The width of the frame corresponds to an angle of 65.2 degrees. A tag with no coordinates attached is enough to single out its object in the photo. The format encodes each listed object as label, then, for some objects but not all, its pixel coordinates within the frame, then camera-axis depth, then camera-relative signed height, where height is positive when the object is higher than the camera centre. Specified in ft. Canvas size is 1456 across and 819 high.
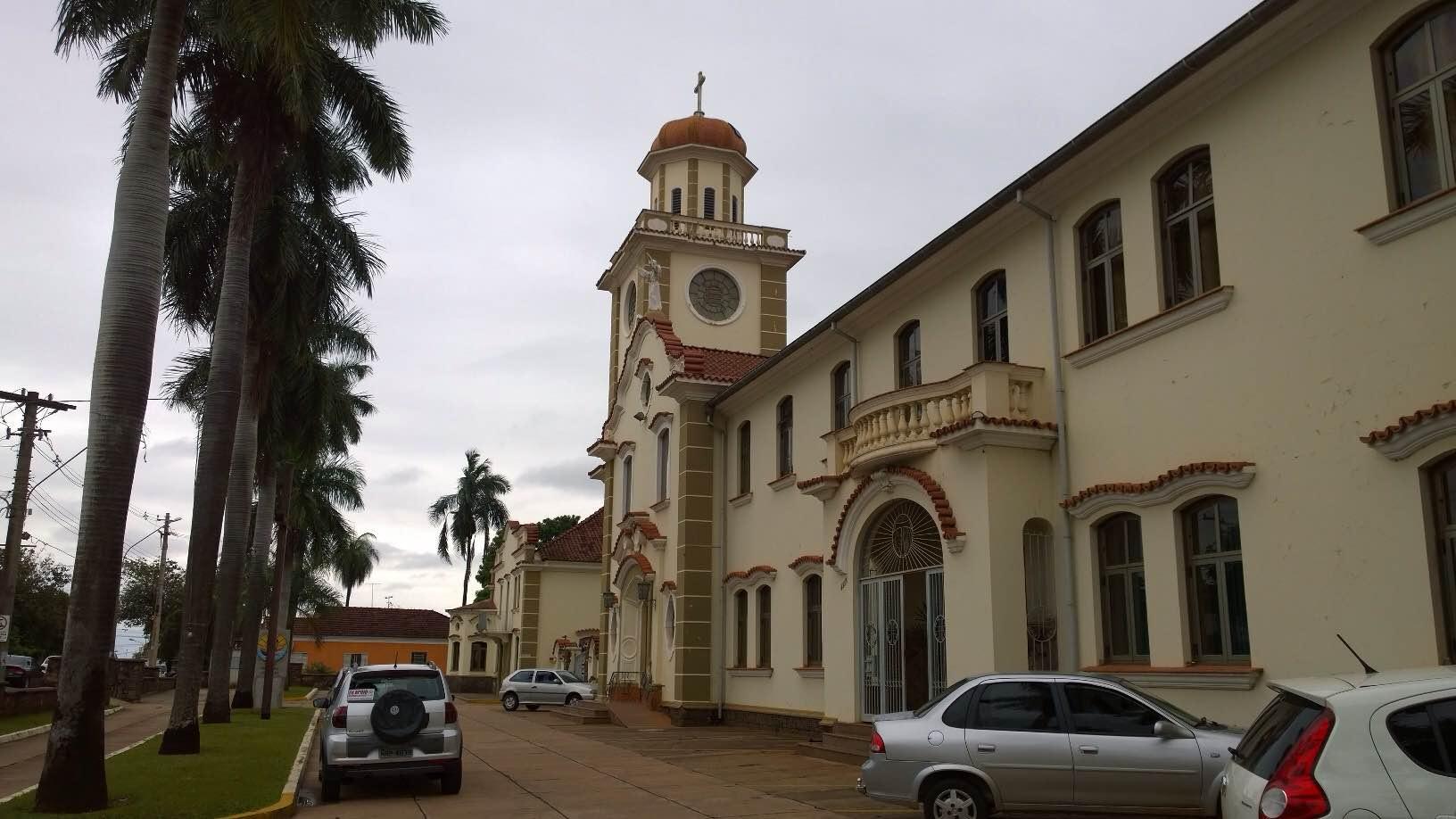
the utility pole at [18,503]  86.99 +11.03
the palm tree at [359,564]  223.30 +16.37
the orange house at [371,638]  245.24 +1.94
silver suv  43.91 -3.33
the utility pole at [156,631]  188.96 +2.44
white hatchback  16.31 -1.48
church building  34.01 +8.63
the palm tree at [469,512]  238.27 +27.96
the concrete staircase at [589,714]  96.42 -5.58
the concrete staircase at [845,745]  56.44 -4.74
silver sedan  32.78 -2.89
